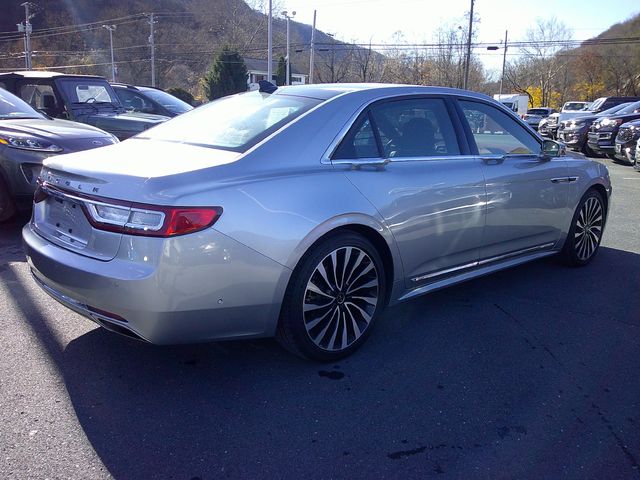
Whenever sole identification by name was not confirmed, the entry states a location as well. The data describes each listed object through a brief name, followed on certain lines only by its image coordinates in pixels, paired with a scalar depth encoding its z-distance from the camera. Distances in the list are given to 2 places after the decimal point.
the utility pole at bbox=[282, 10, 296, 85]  43.72
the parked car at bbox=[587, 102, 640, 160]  15.43
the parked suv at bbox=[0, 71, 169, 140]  9.20
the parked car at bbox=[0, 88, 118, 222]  5.88
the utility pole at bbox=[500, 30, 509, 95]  62.08
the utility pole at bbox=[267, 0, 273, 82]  34.75
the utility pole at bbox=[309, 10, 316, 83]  43.72
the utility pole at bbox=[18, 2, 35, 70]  45.29
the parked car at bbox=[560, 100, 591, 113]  37.79
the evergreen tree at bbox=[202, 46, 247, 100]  49.72
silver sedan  2.68
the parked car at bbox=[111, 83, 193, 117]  12.10
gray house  73.94
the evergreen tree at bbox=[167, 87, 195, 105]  37.72
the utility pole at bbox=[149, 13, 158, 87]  60.43
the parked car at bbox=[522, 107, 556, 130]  34.81
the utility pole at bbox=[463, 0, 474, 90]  42.59
